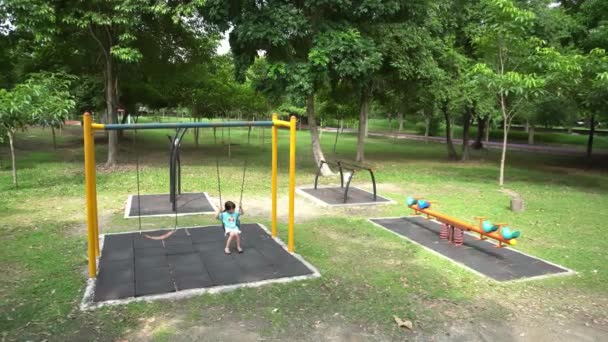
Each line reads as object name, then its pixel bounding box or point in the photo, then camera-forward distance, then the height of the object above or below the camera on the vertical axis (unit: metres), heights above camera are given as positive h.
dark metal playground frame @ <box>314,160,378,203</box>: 11.31 -1.97
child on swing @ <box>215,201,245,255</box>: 7.06 -1.66
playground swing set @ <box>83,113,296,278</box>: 5.93 -0.76
